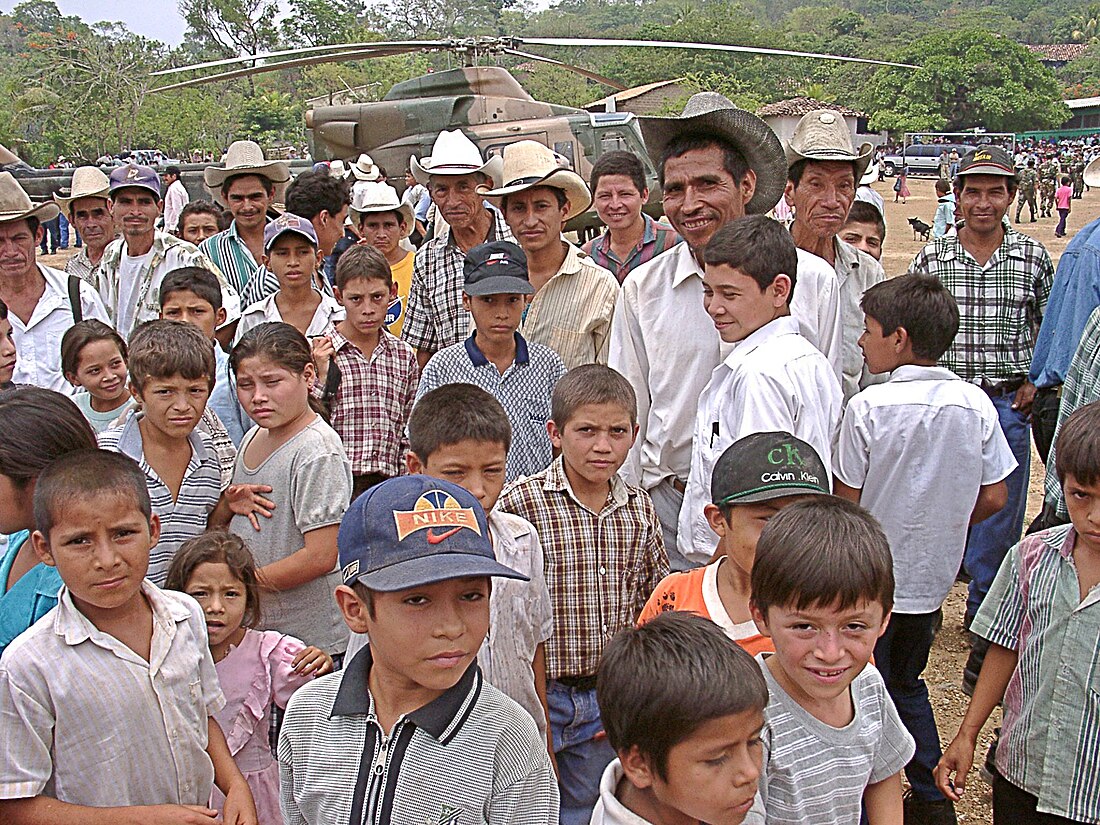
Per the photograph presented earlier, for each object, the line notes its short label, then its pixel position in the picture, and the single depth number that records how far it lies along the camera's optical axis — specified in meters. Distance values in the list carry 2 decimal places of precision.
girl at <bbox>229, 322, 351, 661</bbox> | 3.05
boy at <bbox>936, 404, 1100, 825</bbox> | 2.34
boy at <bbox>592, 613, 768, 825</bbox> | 1.74
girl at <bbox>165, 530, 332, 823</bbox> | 2.76
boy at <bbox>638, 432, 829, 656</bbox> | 2.29
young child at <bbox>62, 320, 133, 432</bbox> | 3.66
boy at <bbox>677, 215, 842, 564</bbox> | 2.75
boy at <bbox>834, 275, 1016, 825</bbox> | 3.25
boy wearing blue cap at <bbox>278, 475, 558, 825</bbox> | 1.82
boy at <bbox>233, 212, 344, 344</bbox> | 4.57
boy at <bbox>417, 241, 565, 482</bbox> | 3.64
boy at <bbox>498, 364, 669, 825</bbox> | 2.98
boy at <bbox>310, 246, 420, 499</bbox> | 4.06
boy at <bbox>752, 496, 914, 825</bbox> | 1.96
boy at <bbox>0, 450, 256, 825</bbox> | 2.04
